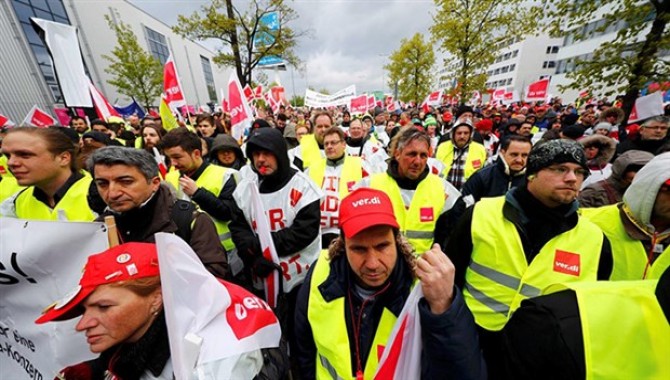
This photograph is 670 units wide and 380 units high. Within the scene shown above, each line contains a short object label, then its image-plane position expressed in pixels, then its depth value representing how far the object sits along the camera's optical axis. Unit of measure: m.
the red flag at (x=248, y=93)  10.85
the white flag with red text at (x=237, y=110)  5.82
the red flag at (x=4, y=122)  7.32
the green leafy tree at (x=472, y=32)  11.77
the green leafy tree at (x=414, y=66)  23.52
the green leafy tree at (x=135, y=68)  18.81
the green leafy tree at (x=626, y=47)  5.21
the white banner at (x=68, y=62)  5.47
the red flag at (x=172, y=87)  6.39
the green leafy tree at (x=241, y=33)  12.72
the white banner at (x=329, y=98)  17.01
